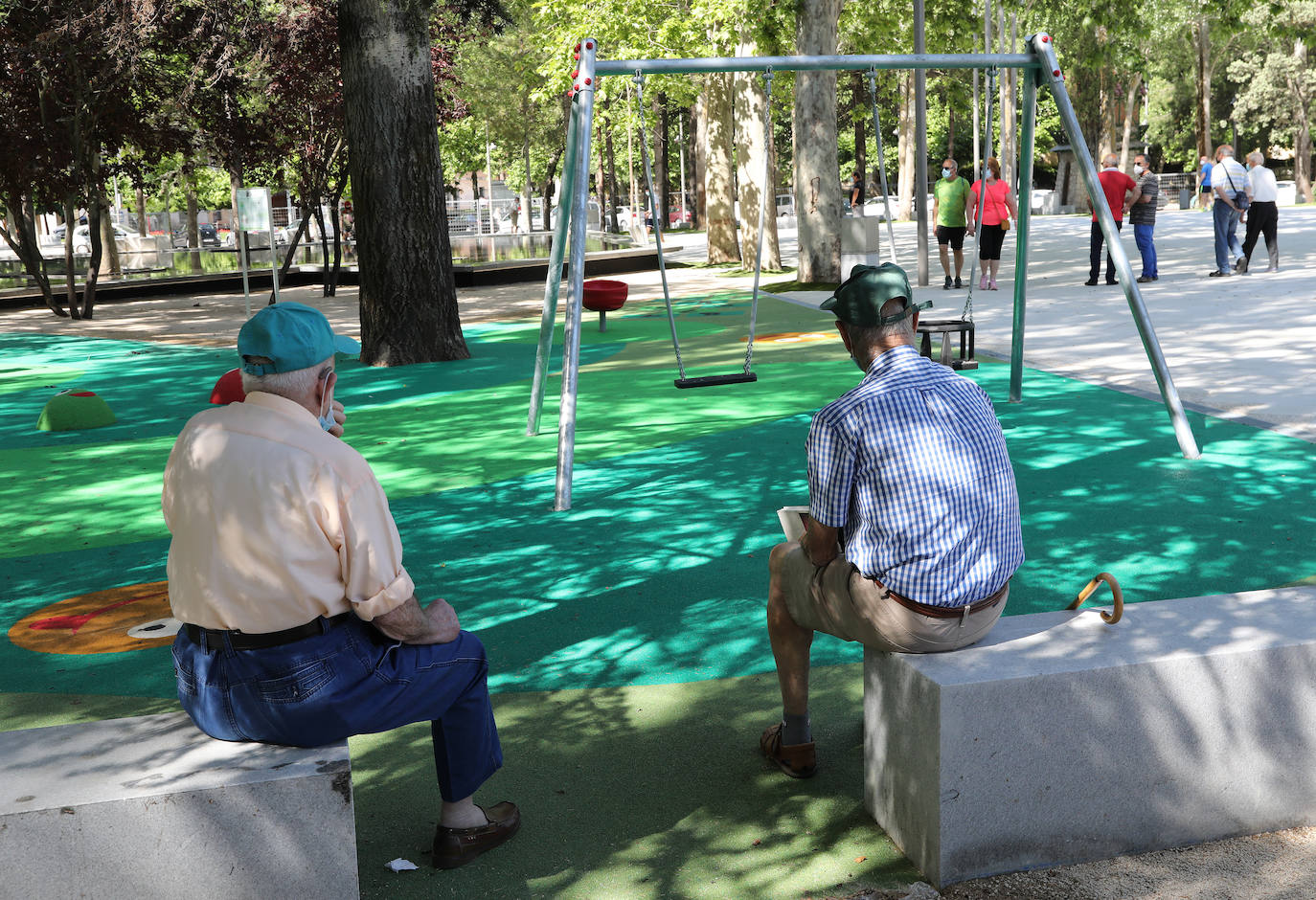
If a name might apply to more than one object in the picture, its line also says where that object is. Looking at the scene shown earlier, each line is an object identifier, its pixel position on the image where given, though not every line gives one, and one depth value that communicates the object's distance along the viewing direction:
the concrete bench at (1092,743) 3.10
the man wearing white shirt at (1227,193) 17.44
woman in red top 17.43
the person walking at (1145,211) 17.52
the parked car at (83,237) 43.68
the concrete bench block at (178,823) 2.71
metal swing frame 7.32
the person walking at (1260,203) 17.88
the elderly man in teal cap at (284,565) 2.89
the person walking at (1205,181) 18.41
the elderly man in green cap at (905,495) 3.22
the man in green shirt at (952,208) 18.22
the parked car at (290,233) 45.09
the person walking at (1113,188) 17.36
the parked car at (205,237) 60.25
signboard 18.56
